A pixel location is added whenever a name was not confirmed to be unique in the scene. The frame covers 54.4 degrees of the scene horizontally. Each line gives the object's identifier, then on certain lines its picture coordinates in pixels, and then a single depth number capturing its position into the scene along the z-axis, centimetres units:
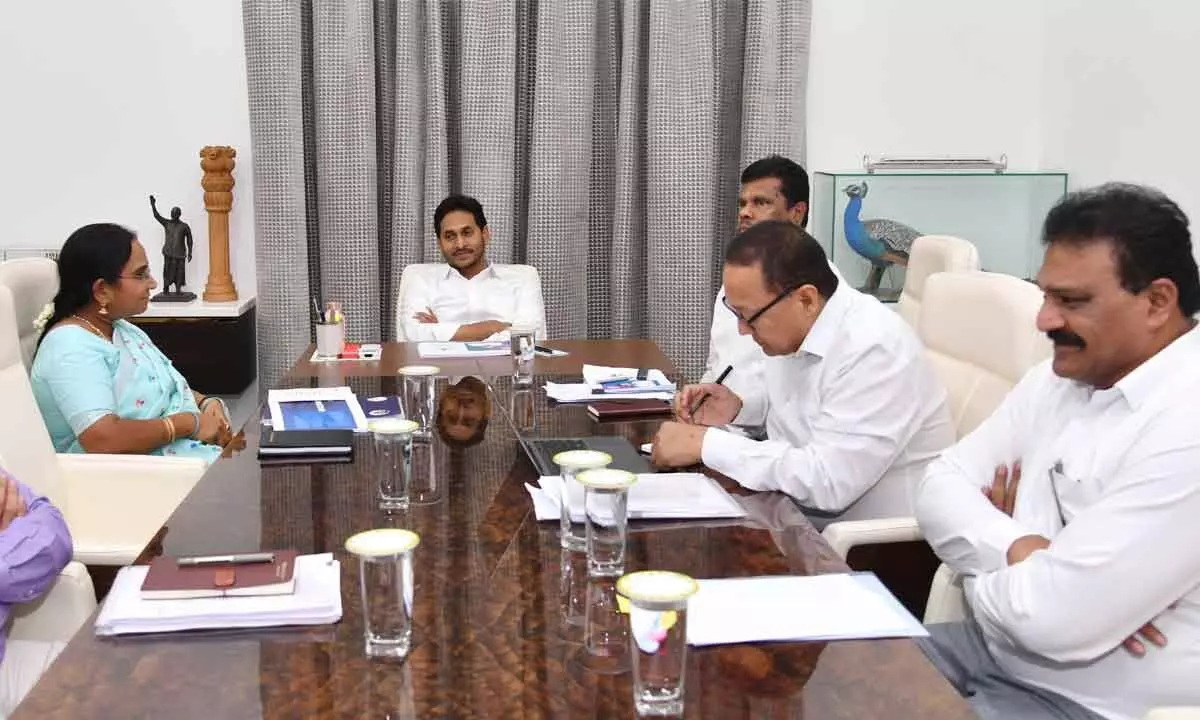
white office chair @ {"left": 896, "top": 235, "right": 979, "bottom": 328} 274
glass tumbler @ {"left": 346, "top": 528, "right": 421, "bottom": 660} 121
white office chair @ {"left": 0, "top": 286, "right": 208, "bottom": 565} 229
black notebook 203
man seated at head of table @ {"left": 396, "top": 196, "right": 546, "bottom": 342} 376
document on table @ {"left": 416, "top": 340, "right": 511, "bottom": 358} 308
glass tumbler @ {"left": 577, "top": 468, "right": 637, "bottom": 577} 141
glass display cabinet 391
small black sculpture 380
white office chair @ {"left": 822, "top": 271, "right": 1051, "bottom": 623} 196
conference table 113
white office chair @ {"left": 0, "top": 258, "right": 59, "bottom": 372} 245
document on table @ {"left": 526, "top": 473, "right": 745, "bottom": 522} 169
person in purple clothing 168
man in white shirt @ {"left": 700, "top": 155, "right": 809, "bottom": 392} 316
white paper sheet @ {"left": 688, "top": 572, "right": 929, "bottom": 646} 127
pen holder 301
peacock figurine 388
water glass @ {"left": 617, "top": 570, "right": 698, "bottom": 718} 108
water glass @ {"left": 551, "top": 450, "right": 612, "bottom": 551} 151
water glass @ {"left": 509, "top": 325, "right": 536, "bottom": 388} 281
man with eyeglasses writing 201
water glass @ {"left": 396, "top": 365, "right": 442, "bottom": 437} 220
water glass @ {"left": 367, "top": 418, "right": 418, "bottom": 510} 171
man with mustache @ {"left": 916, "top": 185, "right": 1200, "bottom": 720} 142
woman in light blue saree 255
